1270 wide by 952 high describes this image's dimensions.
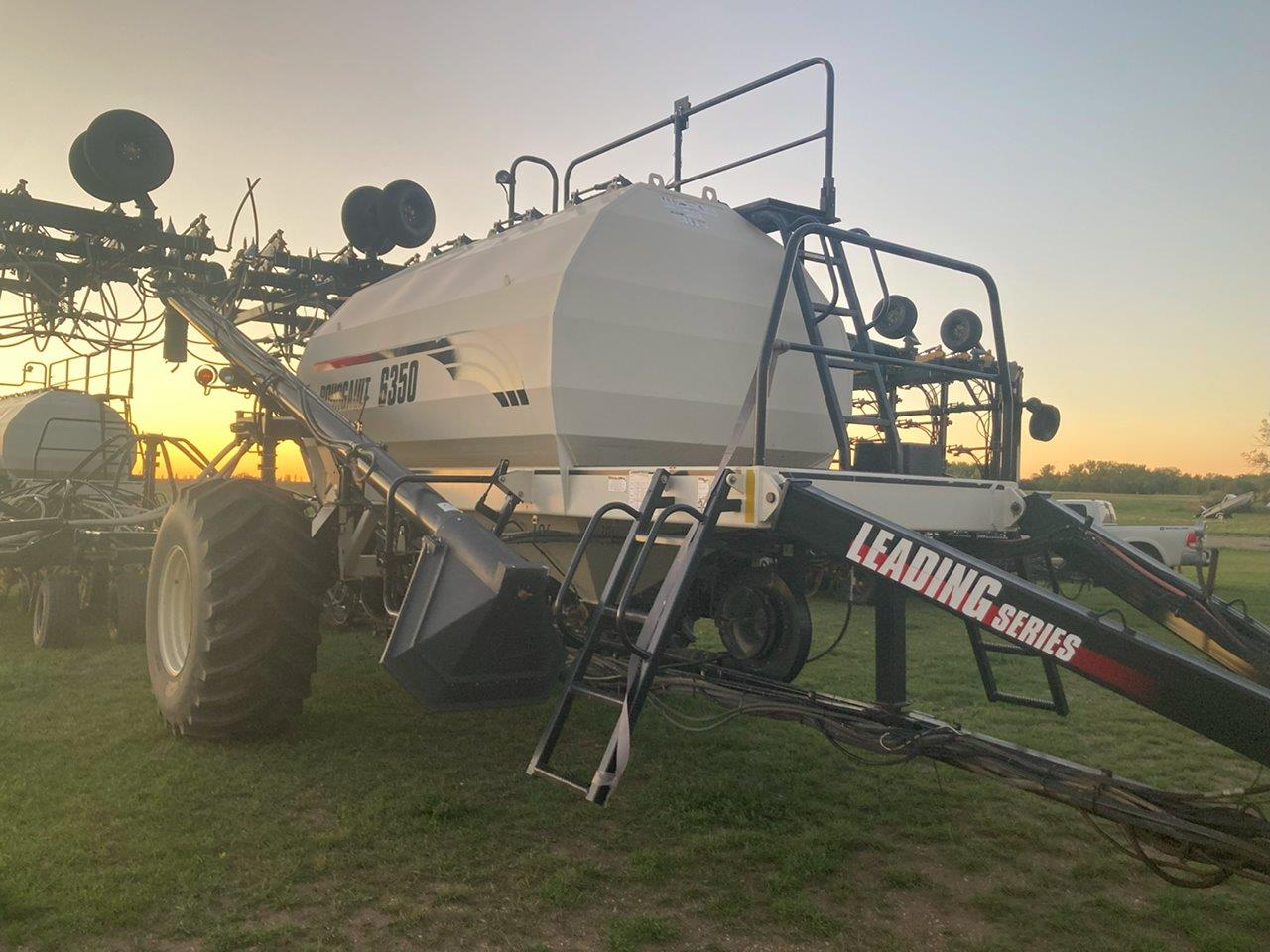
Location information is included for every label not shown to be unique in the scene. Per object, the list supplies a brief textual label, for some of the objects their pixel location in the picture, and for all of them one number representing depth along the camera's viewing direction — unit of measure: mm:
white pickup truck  15086
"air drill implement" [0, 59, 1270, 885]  3693
